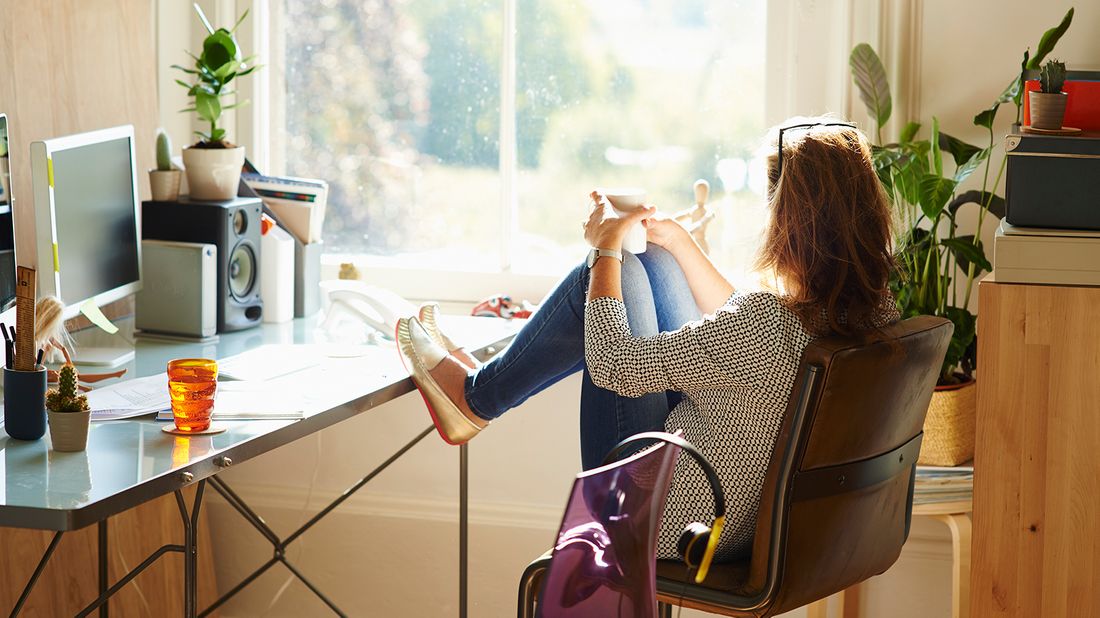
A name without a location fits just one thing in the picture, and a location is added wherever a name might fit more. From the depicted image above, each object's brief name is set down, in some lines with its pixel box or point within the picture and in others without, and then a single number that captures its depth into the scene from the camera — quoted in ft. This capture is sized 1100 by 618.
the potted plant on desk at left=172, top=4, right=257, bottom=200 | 13.62
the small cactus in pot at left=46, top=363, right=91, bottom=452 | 10.66
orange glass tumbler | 11.00
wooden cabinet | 11.49
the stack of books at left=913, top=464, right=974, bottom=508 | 12.93
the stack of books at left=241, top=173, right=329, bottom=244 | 14.35
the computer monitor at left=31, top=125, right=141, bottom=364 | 12.14
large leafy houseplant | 13.04
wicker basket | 13.14
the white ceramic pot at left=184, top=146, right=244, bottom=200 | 13.67
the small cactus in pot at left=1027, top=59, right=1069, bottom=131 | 11.77
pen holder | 10.78
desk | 9.98
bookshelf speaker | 13.48
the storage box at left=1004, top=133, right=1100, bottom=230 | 11.61
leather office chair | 10.69
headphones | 9.45
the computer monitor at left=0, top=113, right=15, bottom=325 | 11.87
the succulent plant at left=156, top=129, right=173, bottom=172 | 13.71
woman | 11.06
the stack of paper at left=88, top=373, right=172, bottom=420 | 11.39
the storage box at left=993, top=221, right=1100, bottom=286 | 11.48
